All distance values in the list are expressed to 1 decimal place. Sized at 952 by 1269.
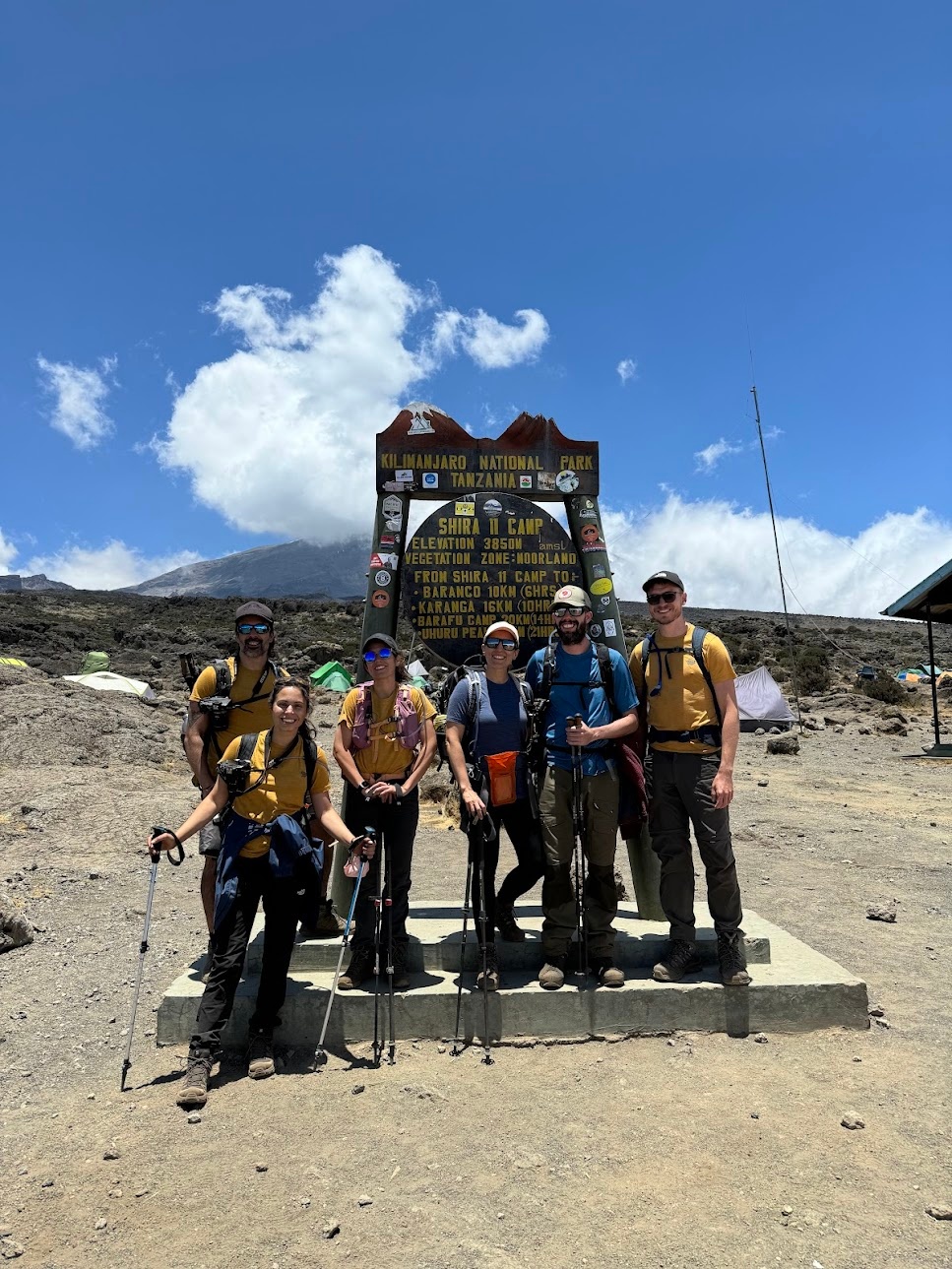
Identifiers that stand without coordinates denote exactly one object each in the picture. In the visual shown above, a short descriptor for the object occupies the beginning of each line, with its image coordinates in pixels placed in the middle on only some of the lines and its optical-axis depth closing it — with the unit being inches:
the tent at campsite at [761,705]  845.8
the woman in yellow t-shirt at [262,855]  160.4
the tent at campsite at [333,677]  1210.6
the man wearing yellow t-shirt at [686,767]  175.9
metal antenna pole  482.3
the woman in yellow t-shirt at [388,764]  179.5
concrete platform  175.5
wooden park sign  237.1
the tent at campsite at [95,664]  1252.5
